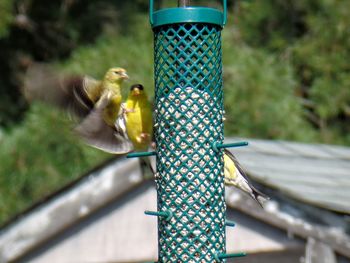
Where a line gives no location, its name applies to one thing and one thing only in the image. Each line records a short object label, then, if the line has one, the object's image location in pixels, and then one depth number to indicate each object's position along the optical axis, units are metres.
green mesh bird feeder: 6.94
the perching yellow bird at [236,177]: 8.35
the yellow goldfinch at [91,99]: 8.22
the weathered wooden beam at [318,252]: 9.61
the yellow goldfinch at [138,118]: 8.48
